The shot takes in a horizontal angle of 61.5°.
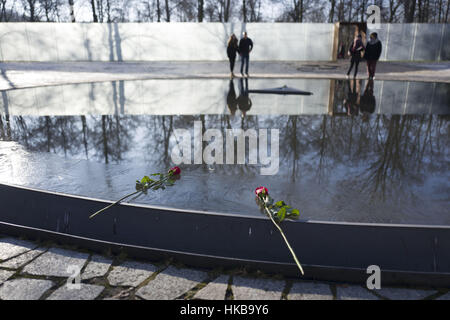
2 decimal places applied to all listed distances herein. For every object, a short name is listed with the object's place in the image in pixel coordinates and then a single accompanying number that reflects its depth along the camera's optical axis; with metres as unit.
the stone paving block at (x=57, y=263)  2.78
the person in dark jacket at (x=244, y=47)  15.04
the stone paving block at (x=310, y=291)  2.49
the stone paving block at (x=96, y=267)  2.74
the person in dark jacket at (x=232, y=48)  14.85
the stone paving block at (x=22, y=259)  2.87
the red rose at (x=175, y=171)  3.65
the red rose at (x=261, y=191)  3.10
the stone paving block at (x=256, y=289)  2.50
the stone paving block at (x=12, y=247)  3.03
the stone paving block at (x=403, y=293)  2.48
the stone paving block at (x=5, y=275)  2.71
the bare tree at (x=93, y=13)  30.81
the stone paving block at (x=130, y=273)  2.66
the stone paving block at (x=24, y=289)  2.51
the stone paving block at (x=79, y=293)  2.49
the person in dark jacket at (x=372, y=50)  13.66
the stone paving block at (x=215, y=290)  2.49
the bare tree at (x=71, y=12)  32.02
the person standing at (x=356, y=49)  14.39
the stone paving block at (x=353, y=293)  2.48
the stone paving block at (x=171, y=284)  2.53
